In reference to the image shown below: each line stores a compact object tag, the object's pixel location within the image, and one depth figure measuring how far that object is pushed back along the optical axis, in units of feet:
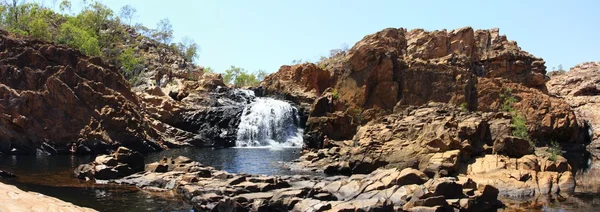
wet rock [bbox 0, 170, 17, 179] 97.36
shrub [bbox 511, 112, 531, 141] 129.99
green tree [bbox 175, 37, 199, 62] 362.94
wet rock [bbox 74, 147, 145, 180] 100.89
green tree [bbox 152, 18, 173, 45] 372.79
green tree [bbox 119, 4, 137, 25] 391.42
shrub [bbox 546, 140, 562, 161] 103.25
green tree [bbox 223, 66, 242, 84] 371.15
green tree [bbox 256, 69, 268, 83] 403.75
